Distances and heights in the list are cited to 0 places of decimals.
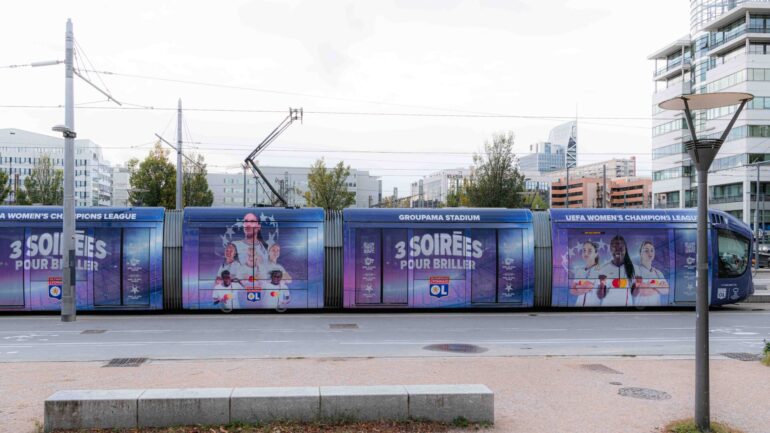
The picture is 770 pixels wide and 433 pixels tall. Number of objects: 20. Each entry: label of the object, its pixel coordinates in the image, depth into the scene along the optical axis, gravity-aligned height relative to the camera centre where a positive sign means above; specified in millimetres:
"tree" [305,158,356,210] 49812 +2815
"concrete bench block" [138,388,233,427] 6887 -1971
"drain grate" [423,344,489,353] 12758 -2473
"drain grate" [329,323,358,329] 16344 -2582
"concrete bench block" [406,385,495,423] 7145 -1988
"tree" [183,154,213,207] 47188 +3021
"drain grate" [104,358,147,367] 10906 -2380
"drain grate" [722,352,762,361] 11923 -2461
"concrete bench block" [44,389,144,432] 6746 -1962
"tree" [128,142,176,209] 42094 +2763
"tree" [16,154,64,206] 57375 +3330
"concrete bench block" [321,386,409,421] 7105 -1980
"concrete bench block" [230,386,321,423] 7008 -1975
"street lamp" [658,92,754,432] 7038 +114
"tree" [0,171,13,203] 48031 +2661
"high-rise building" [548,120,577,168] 132000 +23908
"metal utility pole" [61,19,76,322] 17203 +863
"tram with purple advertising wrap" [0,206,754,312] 18656 -1010
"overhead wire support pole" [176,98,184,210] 29883 +3682
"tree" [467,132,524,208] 39406 +2817
